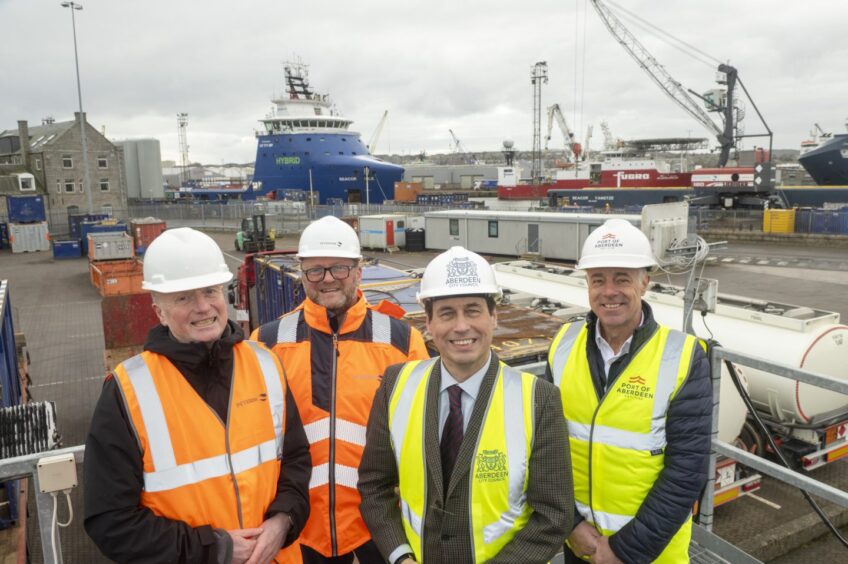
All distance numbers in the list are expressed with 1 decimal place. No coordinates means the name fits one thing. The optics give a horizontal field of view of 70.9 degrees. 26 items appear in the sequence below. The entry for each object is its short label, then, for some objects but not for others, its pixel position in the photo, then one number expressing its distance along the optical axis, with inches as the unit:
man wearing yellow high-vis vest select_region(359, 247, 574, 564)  99.0
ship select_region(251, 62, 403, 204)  2207.2
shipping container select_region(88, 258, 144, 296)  711.1
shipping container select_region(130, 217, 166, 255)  1269.7
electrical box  99.5
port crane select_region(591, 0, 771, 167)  1727.4
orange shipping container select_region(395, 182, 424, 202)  2276.1
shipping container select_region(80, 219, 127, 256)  1245.7
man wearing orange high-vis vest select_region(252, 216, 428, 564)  124.2
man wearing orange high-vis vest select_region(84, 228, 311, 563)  93.7
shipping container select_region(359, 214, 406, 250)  1219.2
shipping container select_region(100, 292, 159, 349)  438.9
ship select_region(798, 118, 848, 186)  1449.3
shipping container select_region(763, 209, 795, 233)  1202.6
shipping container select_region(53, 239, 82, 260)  1283.2
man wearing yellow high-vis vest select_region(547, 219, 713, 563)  111.3
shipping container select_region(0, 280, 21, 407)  287.0
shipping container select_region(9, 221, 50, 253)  1403.8
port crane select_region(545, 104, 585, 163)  3244.1
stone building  1867.6
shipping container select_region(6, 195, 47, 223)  1400.1
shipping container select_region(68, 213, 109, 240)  1422.2
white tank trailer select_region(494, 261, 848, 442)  273.3
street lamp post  1242.0
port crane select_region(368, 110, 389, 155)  3547.7
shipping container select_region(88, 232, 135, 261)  928.3
